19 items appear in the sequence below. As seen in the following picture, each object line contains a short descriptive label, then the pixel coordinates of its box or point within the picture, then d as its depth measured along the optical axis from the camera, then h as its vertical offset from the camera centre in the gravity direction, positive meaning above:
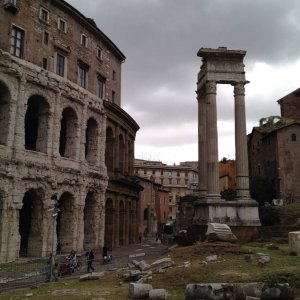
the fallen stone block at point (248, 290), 10.56 -1.75
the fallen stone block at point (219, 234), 19.20 -0.64
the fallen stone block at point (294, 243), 16.33 -0.86
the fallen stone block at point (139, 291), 11.73 -2.01
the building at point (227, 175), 54.56 +5.91
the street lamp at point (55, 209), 17.39 +0.41
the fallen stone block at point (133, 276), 14.88 -2.02
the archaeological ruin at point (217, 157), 24.09 +4.02
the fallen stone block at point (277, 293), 10.05 -1.73
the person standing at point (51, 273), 17.41 -2.36
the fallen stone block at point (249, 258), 15.42 -1.39
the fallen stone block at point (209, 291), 10.51 -1.81
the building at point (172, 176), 90.81 +9.69
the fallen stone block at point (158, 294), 11.26 -2.02
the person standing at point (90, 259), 20.95 -2.07
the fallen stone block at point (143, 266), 16.11 -1.83
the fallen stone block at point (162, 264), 15.81 -1.71
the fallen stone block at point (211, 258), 15.89 -1.45
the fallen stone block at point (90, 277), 15.99 -2.22
